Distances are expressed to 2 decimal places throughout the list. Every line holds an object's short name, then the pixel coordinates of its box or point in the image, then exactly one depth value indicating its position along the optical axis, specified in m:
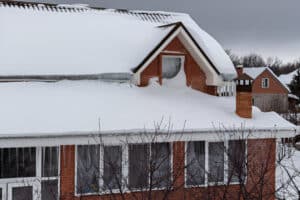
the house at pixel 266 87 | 56.16
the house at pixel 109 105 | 10.47
